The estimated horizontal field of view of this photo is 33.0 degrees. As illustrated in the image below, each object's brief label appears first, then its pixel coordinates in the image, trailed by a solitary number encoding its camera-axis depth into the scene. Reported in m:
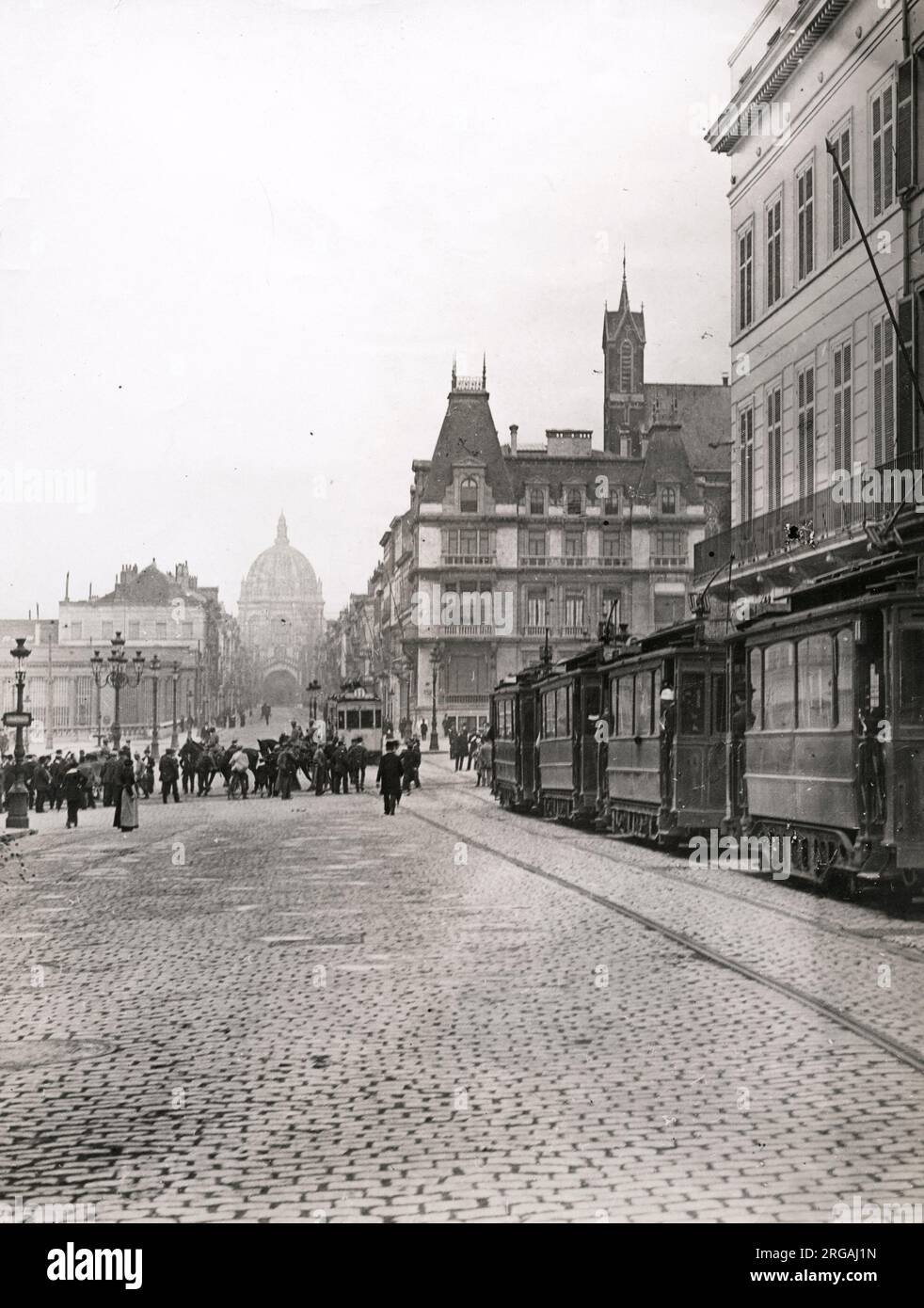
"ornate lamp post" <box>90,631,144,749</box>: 47.61
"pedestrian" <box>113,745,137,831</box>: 27.69
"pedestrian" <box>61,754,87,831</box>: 31.06
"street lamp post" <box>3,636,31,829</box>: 29.70
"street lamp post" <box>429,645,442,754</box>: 65.31
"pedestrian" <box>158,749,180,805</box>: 40.31
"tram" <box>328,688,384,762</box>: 63.22
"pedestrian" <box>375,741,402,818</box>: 31.53
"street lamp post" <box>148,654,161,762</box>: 56.58
